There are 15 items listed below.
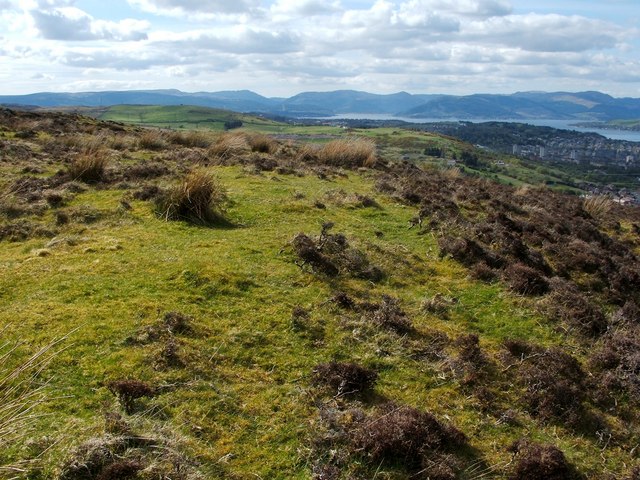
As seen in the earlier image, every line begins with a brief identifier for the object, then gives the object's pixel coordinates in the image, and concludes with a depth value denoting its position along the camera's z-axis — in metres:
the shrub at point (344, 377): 5.82
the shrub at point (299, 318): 7.23
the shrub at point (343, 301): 7.99
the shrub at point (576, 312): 8.13
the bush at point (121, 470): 4.05
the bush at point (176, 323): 6.66
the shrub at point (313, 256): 9.34
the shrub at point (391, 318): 7.41
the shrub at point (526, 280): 9.35
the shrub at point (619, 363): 6.50
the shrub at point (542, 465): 4.75
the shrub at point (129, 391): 5.08
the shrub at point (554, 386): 5.88
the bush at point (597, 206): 21.58
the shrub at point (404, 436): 4.79
